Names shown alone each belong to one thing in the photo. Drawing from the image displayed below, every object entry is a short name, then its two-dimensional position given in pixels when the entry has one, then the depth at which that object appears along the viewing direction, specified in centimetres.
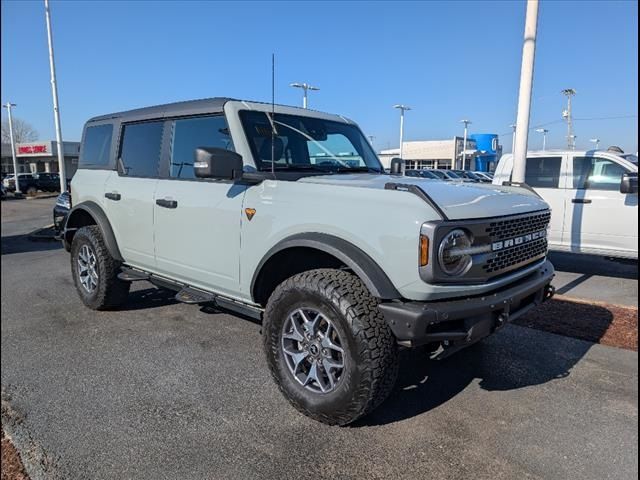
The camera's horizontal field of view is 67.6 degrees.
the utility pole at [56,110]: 1769
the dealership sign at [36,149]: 5119
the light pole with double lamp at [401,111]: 5025
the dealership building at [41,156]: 4847
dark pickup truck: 3253
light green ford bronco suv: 267
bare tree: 6099
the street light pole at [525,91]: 580
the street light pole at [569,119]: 3687
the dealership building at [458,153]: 5197
